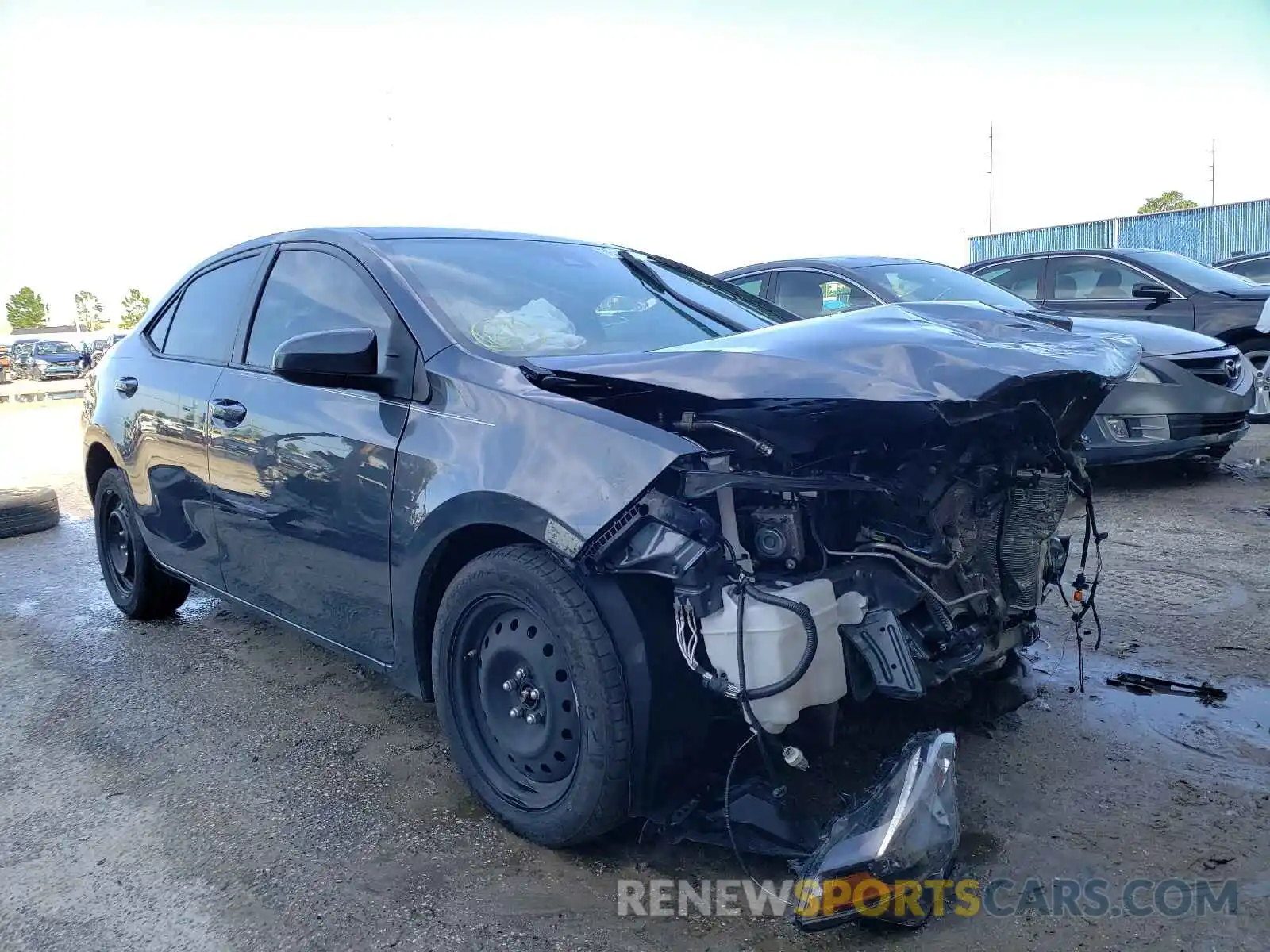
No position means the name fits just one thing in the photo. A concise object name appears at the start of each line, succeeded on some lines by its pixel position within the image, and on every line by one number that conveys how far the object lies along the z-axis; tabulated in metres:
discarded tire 7.07
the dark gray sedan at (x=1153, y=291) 7.97
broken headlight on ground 2.18
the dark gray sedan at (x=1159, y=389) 6.26
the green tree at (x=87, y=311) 88.12
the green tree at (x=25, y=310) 82.00
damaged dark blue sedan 2.33
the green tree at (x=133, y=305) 72.34
